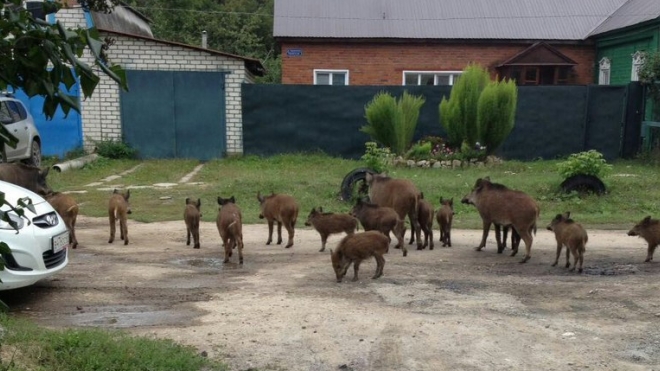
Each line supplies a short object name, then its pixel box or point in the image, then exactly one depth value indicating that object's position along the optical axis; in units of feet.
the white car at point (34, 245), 21.85
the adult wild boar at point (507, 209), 29.50
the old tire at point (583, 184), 45.73
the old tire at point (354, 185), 44.16
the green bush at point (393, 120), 59.31
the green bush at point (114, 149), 67.26
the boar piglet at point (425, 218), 32.14
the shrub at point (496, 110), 58.34
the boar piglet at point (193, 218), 31.76
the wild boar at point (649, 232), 29.04
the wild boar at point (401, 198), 31.94
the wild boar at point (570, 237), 27.43
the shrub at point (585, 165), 45.68
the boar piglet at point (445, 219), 32.78
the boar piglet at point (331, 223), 30.22
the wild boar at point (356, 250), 25.55
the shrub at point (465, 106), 59.36
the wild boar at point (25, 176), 37.57
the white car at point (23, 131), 52.75
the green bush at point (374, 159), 46.71
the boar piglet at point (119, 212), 32.55
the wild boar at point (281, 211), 32.27
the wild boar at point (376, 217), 29.17
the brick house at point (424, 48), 83.87
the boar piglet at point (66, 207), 30.58
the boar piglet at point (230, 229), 28.71
